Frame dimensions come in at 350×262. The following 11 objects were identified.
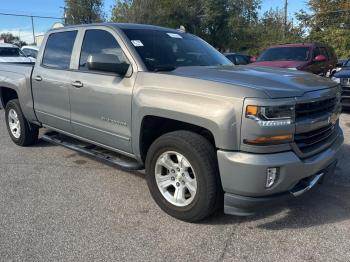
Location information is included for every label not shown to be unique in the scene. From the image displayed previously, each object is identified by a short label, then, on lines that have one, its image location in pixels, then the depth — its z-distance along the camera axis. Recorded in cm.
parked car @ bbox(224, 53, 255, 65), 1843
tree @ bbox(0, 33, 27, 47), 5941
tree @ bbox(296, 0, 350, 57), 3181
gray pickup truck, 327
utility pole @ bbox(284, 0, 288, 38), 3970
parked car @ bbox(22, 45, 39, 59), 2478
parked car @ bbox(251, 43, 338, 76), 1125
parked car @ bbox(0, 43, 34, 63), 1547
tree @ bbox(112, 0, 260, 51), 3266
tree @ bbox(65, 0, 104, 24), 3678
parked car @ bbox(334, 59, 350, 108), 940
